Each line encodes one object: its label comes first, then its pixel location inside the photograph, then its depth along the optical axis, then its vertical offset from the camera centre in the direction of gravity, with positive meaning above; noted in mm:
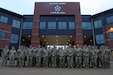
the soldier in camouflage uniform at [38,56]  6874 -1573
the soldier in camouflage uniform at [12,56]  7503 -1722
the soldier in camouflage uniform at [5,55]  7679 -1672
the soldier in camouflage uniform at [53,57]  6793 -1631
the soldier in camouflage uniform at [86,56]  6714 -1510
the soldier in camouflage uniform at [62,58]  6710 -1697
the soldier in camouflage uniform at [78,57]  6649 -1588
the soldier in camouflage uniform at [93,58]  6742 -1694
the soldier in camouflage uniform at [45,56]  6842 -1604
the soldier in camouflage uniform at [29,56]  6986 -1648
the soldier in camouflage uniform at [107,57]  6889 -1688
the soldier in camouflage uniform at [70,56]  6651 -1515
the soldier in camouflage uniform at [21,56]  7074 -1643
